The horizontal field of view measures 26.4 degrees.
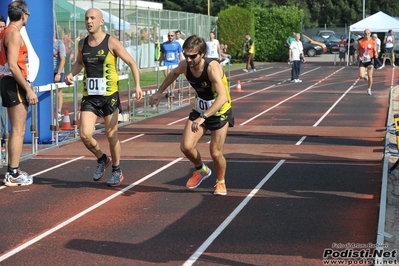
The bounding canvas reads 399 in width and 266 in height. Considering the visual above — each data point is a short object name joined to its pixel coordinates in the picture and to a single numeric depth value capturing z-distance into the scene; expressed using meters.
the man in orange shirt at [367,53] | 24.48
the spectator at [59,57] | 18.12
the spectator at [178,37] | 24.77
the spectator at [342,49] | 49.81
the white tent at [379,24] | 45.09
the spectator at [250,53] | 43.19
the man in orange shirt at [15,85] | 9.77
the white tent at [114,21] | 34.21
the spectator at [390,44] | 44.71
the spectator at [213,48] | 30.19
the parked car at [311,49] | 62.12
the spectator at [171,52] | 23.33
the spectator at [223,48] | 43.08
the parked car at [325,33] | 77.19
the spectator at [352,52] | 47.86
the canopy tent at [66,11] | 28.85
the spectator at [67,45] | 28.87
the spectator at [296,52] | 32.94
